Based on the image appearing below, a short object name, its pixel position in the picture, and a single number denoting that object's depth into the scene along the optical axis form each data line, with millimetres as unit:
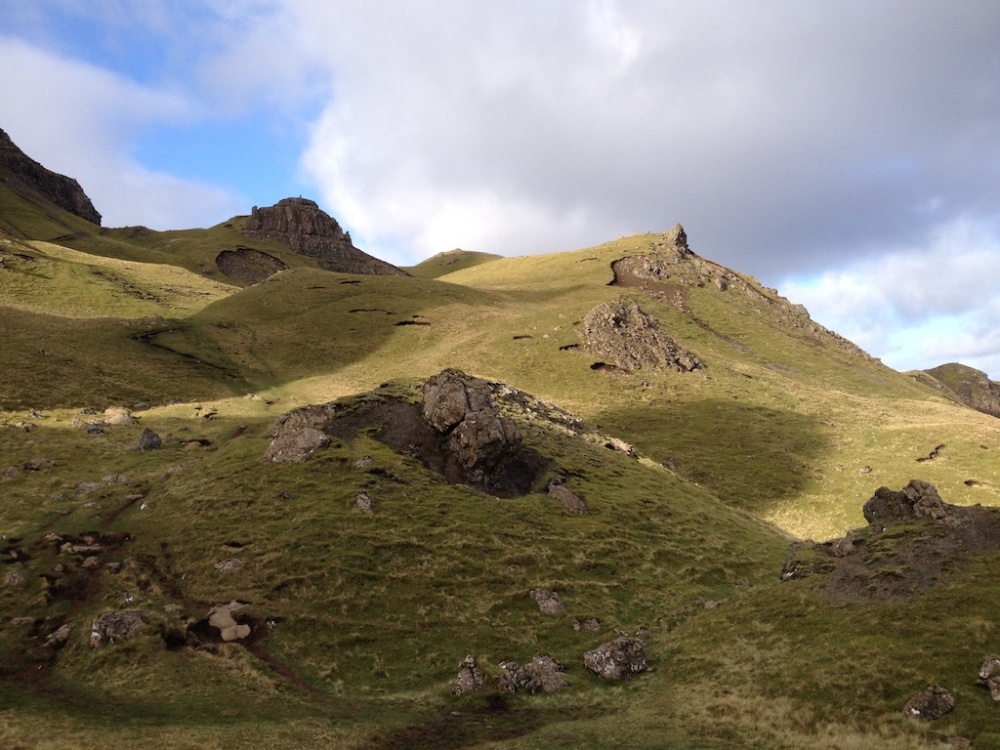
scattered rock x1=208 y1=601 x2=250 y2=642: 27109
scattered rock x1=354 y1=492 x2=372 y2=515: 36841
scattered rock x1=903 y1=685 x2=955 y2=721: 19328
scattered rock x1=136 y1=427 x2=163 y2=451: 50406
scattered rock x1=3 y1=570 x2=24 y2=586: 29072
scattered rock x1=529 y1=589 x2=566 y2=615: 31781
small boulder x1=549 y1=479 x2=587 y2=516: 43594
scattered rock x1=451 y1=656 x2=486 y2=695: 25141
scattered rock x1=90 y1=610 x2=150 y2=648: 25531
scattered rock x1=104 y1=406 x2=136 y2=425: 55562
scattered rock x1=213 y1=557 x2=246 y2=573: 31609
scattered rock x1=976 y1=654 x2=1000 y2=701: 19344
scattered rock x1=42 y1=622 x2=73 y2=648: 25653
